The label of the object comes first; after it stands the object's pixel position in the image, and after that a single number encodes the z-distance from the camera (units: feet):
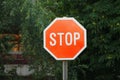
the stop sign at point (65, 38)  17.65
